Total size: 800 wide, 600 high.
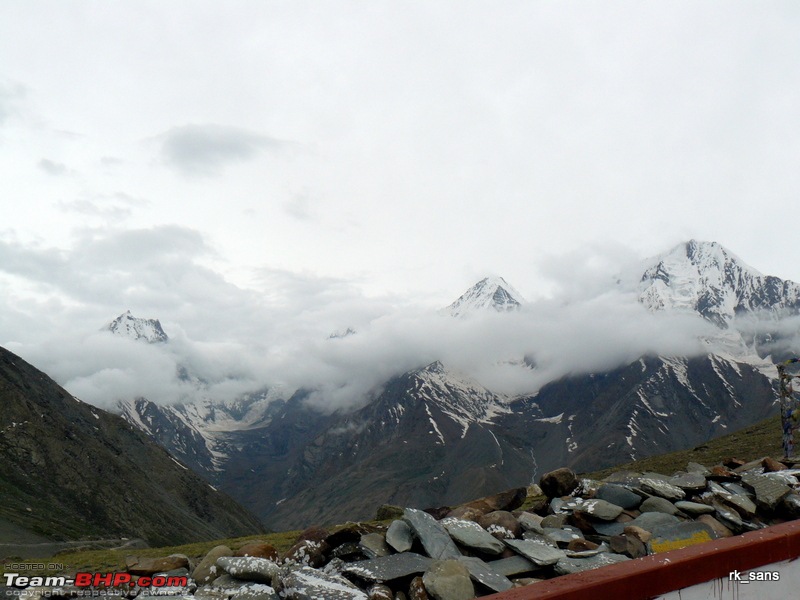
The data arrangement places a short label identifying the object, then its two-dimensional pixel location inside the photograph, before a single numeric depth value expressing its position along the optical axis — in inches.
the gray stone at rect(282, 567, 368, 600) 318.3
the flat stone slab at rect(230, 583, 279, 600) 334.0
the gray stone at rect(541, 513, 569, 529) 471.2
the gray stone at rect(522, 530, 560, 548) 420.2
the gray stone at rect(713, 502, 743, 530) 460.1
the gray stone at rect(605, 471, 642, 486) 551.2
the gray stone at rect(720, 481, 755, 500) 522.2
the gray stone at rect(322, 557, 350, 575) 379.1
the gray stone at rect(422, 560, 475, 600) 324.2
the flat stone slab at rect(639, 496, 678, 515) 482.9
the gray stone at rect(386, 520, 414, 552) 394.9
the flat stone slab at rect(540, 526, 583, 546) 429.7
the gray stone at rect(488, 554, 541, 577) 371.9
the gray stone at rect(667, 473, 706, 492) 540.1
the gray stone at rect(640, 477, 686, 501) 520.7
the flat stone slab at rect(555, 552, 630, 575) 362.5
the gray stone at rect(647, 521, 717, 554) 405.4
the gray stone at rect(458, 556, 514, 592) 339.0
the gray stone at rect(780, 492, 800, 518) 492.1
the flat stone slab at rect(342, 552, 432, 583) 350.6
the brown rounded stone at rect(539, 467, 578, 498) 559.2
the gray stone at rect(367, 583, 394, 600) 323.0
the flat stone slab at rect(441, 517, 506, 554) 400.8
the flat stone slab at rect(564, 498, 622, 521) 468.4
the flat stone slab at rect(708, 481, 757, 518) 481.7
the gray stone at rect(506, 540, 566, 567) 376.8
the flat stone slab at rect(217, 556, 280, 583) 369.4
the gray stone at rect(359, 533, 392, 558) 394.3
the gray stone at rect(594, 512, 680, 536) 447.5
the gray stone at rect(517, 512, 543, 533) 447.5
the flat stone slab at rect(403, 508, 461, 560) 387.1
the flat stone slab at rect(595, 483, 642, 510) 498.9
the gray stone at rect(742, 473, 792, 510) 497.0
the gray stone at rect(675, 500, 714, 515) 475.2
